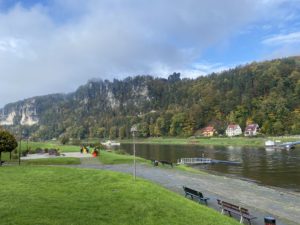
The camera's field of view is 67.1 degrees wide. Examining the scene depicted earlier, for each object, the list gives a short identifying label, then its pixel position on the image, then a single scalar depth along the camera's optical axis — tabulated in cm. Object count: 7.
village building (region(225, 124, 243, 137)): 10744
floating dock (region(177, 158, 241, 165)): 4533
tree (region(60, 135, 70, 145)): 7565
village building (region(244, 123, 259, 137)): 10007
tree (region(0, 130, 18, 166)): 2803
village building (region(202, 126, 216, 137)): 11746
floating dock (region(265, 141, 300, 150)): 6546
